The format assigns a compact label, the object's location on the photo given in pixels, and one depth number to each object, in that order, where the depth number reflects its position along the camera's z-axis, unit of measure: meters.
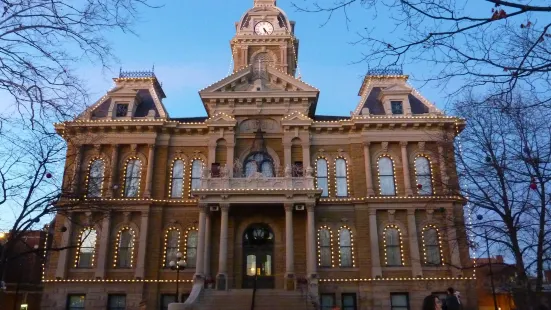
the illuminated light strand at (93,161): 29.07
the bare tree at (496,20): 6.06
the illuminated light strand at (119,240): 27.67
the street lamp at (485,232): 19.90
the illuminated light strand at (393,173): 29.00
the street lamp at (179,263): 22.03
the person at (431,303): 11.44
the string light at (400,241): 27.47
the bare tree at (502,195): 17.69
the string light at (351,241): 27.60
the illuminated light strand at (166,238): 27.84
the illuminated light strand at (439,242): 27.41
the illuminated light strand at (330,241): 27.61
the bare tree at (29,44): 6.73
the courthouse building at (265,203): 26.45
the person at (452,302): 12.16
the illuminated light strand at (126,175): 29.23
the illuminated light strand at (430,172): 28.36
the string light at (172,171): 29.56
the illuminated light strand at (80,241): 27.74
